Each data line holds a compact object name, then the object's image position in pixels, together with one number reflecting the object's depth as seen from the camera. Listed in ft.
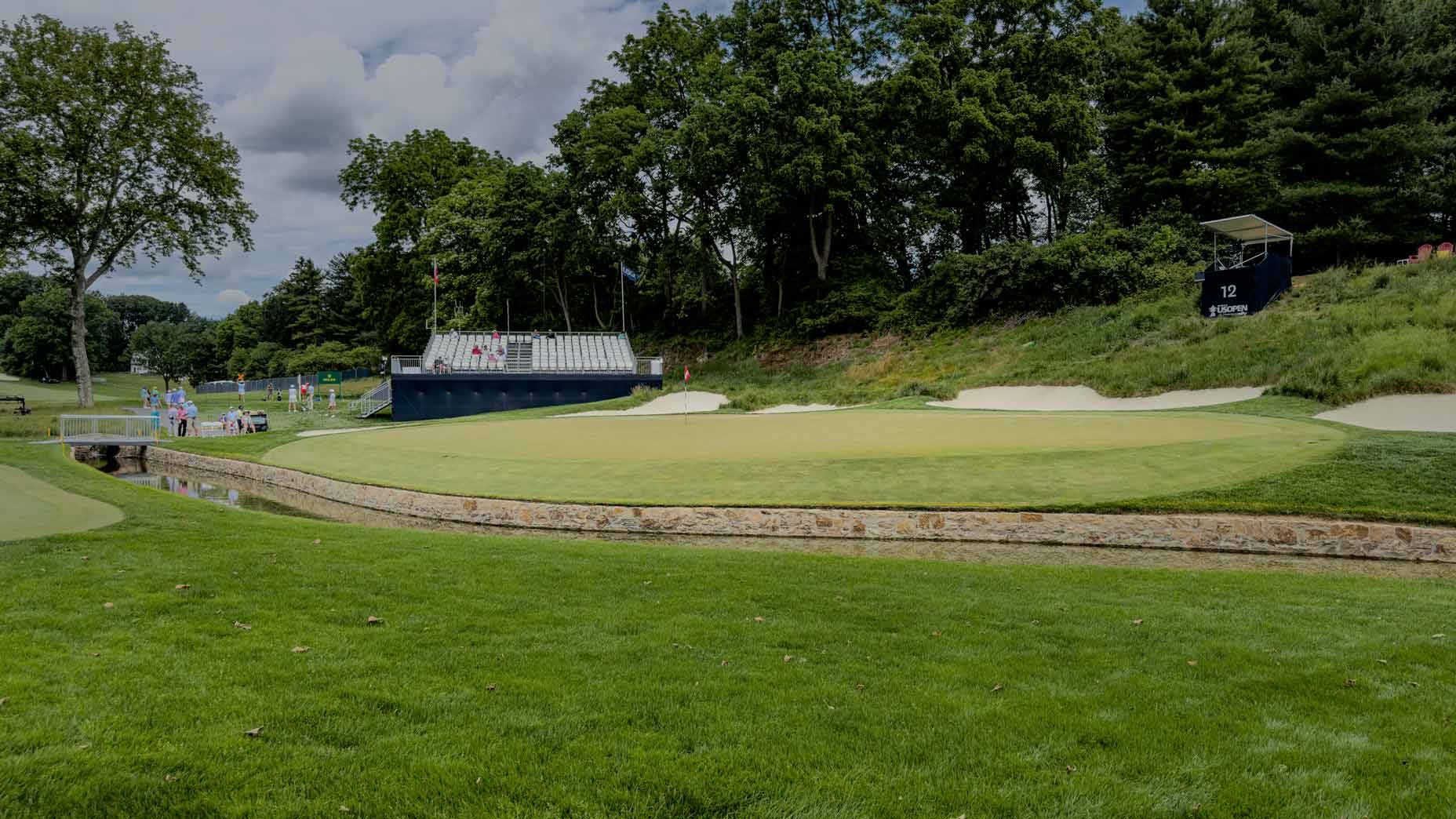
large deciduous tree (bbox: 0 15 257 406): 96.73
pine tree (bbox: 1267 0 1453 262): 88.38
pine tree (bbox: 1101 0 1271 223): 103.86
